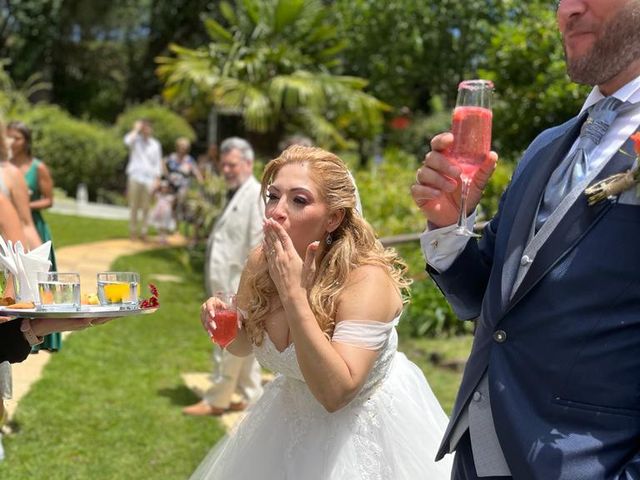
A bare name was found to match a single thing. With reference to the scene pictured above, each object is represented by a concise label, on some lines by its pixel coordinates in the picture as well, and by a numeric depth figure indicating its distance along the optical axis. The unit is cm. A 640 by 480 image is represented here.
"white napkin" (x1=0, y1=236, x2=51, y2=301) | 262
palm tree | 1259
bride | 262
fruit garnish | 271
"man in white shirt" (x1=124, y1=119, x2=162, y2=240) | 1470
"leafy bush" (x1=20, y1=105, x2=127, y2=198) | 2073
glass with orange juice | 271
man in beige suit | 634
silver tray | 246
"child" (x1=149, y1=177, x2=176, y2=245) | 1508
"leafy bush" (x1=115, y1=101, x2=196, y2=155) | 2292
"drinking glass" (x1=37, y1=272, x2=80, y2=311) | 261
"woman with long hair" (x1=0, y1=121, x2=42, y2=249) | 495
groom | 190
